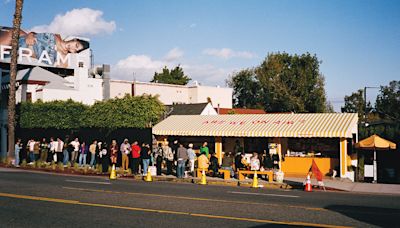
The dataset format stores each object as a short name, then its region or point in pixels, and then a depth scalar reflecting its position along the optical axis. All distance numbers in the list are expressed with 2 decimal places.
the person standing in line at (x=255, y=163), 22.11
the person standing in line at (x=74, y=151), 28.75
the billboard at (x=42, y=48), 47.16
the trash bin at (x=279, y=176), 21.17
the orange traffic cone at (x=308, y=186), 18.31
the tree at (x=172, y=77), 86.06
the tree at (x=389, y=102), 76.19
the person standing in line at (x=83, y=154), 27.70
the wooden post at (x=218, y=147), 26.45
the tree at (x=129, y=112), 28.47
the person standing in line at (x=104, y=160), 25.14
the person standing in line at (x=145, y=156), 23.81
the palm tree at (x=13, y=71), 30.94
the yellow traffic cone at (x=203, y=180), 20.88
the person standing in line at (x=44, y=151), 30.06
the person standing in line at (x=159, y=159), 24.06
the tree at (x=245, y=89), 82.25
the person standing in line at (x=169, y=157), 24.25
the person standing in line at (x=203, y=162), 22.89
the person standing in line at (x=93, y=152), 27.01
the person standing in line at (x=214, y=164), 23.48
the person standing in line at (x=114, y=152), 25.73
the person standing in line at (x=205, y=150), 23.94
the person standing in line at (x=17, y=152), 29.30
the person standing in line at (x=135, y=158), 24.27
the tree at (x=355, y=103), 87.60
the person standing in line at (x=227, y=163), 23.02
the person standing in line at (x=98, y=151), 27.40
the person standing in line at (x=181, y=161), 23.08
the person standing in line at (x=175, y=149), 24.99
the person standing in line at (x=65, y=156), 28.61
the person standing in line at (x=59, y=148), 29.64
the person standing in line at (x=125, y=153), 25.47
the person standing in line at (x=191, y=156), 23.95
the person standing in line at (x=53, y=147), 29.81
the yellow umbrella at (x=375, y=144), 22.11
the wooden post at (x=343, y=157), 22.34
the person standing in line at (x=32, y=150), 29.28
